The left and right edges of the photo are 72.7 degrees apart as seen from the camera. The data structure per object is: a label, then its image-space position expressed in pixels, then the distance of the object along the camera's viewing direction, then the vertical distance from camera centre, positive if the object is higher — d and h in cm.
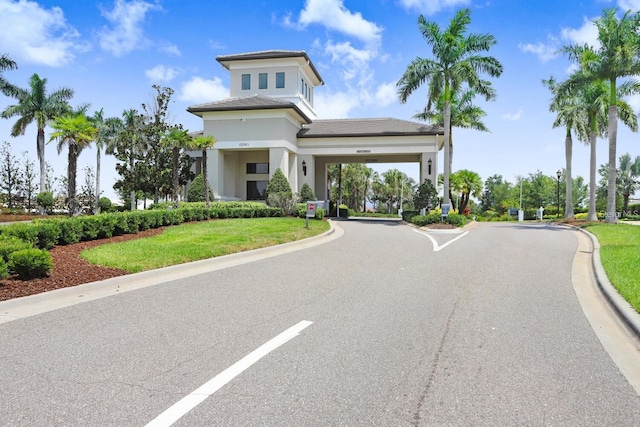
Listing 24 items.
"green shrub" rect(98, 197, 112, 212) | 4164 -62
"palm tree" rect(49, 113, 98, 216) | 1887 +287
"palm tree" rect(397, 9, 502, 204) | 2667 +851
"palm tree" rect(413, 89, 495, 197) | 3675 +734
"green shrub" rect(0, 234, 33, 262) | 823 -94
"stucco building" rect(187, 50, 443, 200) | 3353 +512
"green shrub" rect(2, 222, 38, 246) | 1013 -80
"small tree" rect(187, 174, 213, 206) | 3116 +59
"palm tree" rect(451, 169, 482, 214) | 4197 +189
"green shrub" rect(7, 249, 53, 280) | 781 -120
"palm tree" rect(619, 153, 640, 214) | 6694 +426
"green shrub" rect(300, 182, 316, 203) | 3369 +47
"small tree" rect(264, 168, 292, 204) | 3212 +118
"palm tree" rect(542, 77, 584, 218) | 3092 +606
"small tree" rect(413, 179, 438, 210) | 2998 +28
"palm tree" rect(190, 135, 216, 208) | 2686 +349
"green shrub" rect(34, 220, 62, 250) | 1097 -92
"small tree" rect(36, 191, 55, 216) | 3716 -8
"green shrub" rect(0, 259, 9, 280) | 730 -122
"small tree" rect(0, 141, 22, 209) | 4128 +197
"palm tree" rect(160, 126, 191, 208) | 2505 +338
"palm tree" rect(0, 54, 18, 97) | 3562 +1015
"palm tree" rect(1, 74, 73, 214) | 4056 +848
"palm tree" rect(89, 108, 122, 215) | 4826 +779
